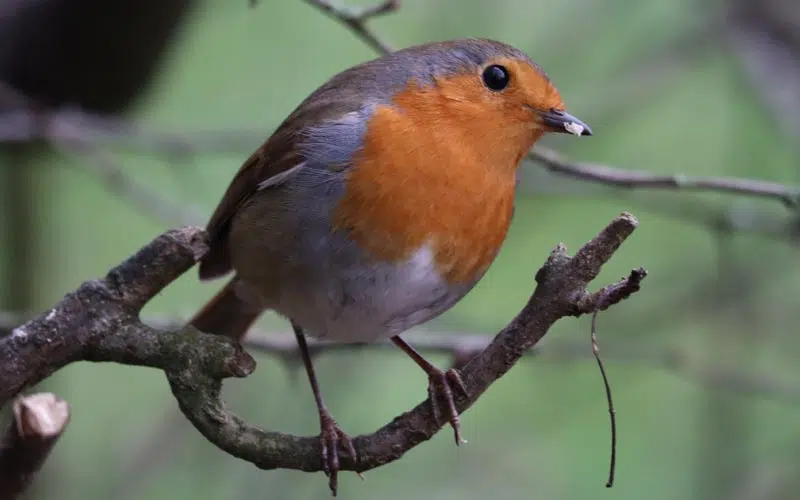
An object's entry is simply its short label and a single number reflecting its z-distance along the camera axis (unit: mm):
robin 4621
